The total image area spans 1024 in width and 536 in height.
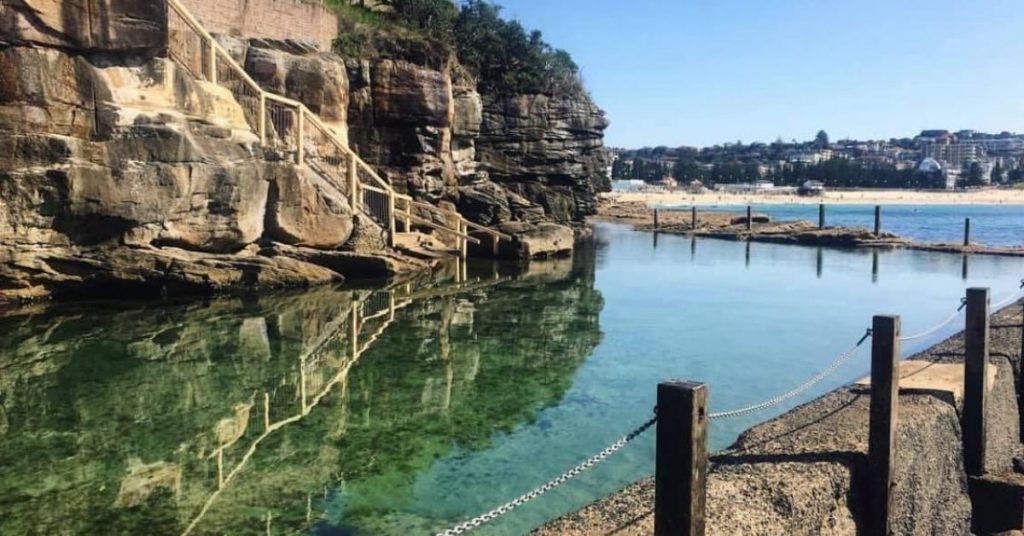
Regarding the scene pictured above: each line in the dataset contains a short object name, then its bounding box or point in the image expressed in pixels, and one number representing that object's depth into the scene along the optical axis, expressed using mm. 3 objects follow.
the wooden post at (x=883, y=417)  5395
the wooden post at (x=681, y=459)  3500
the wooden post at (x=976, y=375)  7102
